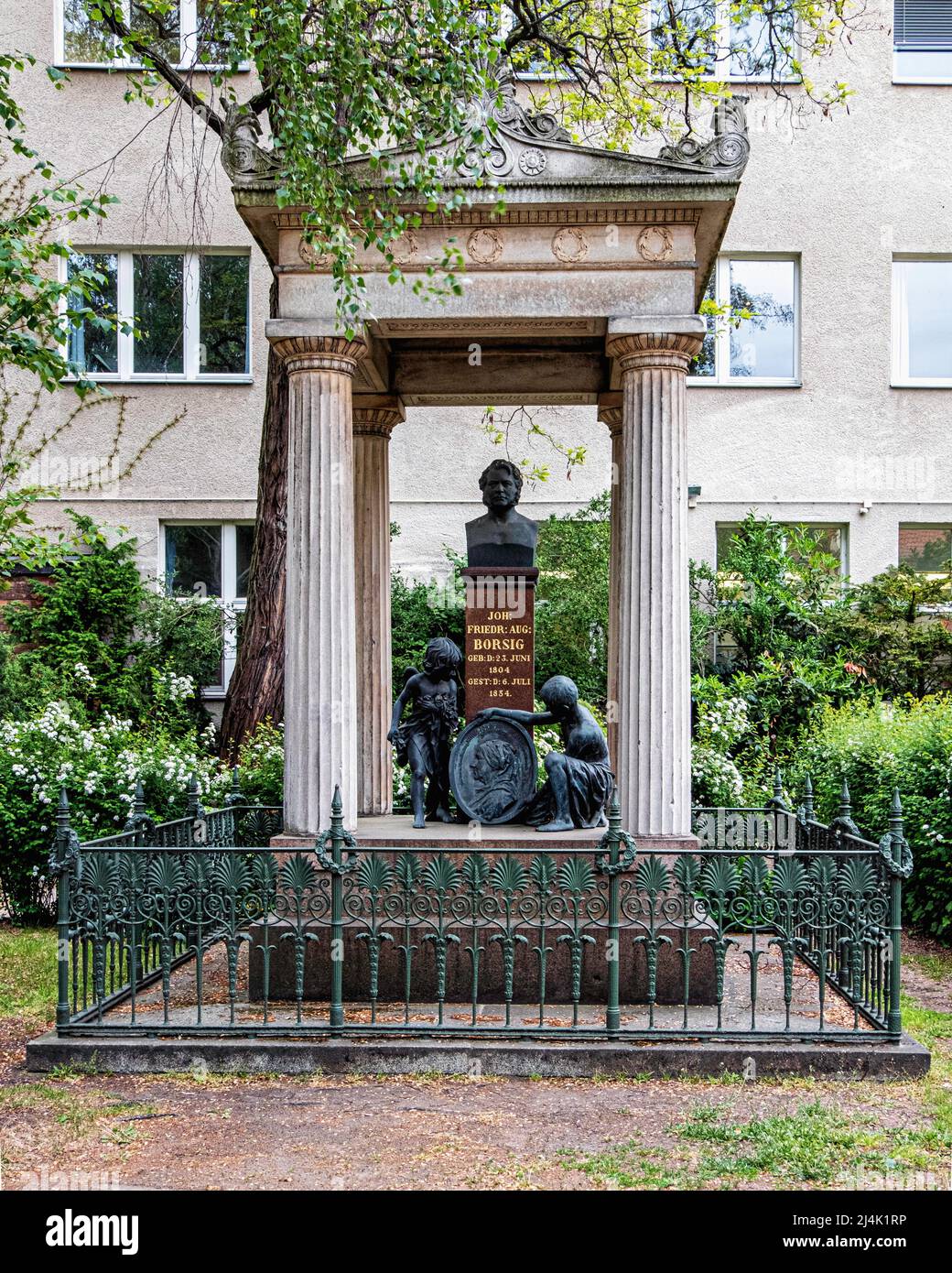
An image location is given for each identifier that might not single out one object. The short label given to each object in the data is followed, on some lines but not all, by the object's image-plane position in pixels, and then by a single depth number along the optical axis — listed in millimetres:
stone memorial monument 8953
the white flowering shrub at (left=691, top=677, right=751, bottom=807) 12352
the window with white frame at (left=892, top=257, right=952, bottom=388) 17219
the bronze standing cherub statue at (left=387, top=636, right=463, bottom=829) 8688
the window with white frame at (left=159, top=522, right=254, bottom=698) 17062
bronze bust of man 9180
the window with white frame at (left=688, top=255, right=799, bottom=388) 17172
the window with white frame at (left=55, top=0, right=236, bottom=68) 15883
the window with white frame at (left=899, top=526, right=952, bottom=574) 17078
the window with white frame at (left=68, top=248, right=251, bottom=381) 16938
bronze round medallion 8477
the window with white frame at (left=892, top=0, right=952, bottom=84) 17047
